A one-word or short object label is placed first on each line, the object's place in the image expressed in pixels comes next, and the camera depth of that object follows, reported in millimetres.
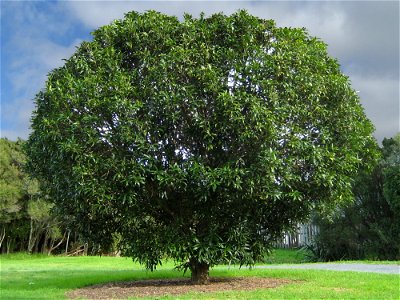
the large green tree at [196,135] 11453
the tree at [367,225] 28812
